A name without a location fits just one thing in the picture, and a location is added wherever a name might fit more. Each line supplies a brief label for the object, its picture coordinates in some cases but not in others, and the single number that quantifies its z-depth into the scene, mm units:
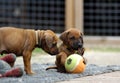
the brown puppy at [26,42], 6785
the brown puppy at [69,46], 7057
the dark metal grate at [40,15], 15298
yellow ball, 7002
